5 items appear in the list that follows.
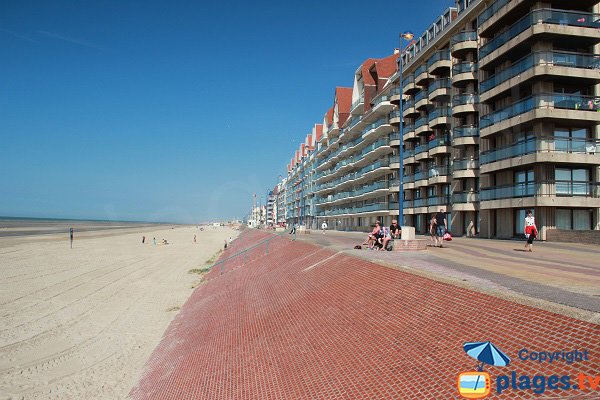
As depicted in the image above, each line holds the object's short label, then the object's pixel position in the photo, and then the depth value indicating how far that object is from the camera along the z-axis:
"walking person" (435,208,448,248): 18.19
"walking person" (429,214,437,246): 18.59
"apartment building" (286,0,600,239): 25.69
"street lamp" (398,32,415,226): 21.09
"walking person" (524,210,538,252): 16.41
